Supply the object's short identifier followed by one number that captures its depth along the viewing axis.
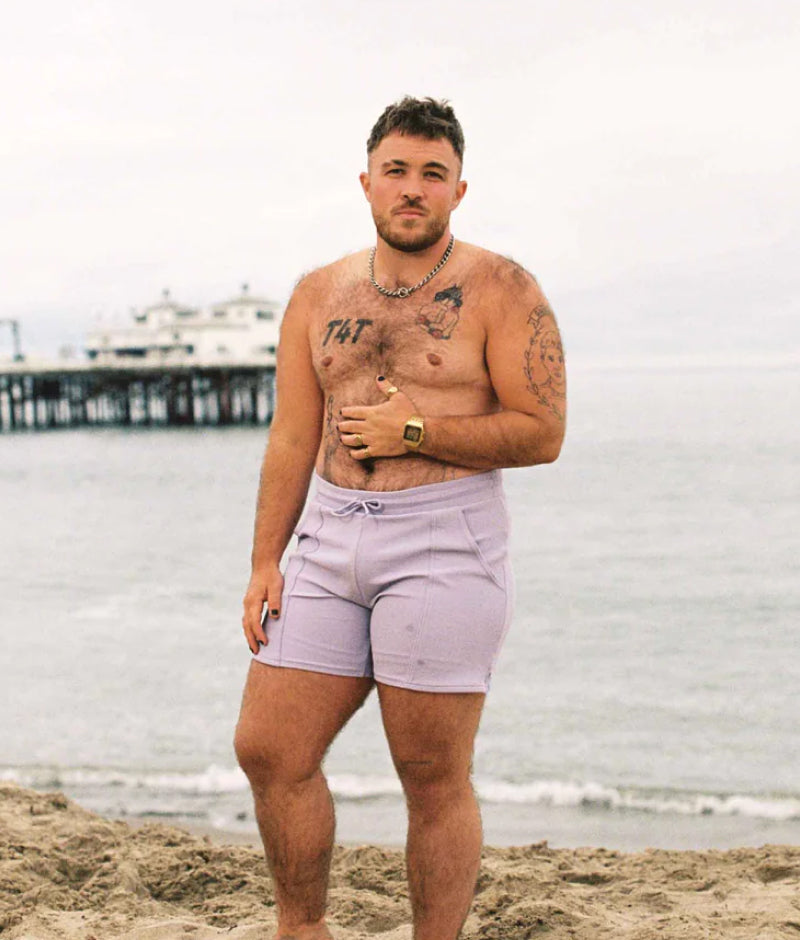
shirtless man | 2.69
